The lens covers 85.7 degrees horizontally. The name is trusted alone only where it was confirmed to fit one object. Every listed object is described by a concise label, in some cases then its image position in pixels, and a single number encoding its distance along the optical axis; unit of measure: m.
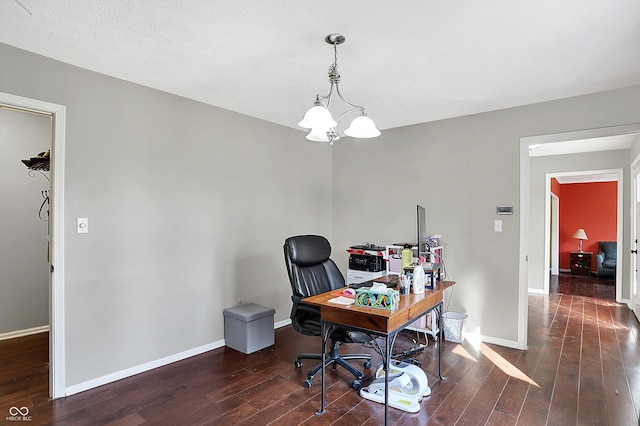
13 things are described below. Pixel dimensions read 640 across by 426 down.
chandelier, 2.08
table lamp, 7.96
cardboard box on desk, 2.07
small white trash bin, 3.63
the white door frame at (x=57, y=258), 2.50
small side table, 7.67
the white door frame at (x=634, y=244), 4.46
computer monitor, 2.76
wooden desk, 2.01
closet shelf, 3.19
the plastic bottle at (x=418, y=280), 2.51
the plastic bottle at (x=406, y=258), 2.77
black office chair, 2.72
